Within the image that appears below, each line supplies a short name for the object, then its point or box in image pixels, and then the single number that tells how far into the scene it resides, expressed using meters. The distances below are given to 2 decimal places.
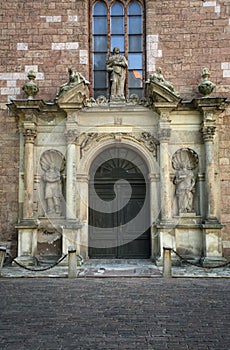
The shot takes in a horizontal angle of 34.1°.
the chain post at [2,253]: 7.74
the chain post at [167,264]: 7.39
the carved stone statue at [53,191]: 9.47
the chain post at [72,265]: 7.46
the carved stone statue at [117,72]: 9.62
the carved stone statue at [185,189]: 9.43
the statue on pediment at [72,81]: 9.32
